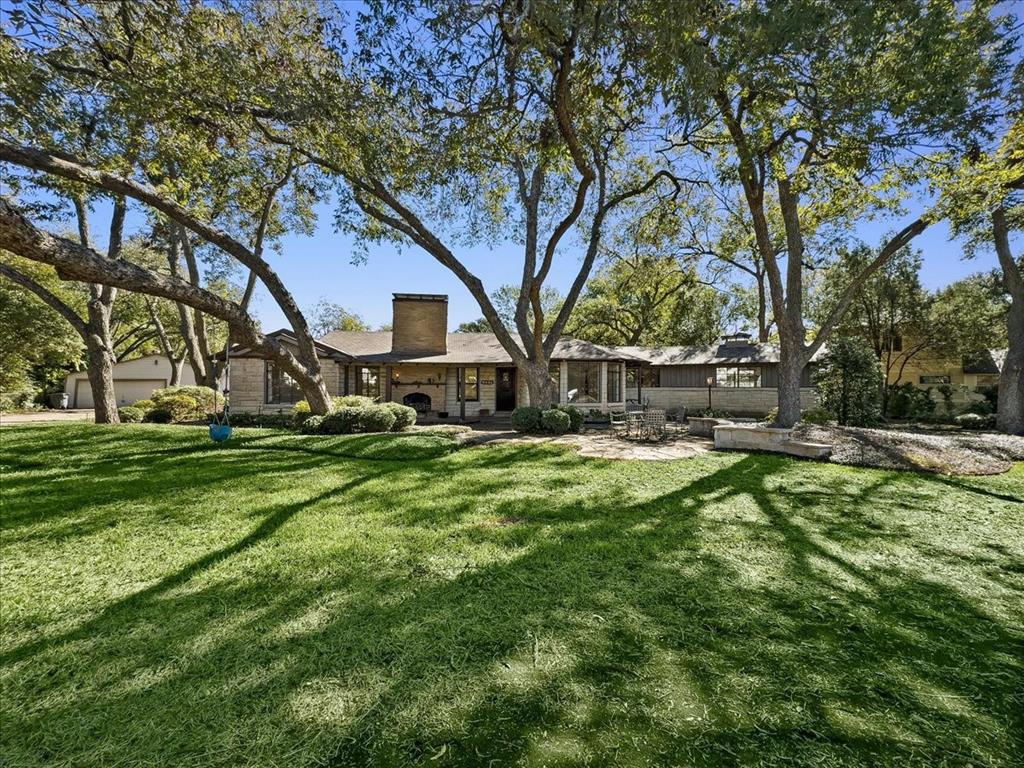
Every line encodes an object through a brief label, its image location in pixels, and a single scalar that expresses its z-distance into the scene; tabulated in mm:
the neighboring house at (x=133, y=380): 28734
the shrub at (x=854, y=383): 14750
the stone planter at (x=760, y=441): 9305
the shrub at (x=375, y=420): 11773
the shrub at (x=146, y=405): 14883
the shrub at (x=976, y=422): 16250
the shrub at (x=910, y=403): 19359
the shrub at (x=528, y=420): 12922
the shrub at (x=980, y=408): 18078
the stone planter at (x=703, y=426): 13156
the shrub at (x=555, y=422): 12766
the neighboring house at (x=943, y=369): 21816
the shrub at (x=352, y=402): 13406
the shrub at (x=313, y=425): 11445
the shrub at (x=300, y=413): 12205
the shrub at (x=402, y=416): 12671
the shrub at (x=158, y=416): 14562
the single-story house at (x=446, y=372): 16578
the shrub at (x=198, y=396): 15125
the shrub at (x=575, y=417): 13648
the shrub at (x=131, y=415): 14459
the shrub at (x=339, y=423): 11547
